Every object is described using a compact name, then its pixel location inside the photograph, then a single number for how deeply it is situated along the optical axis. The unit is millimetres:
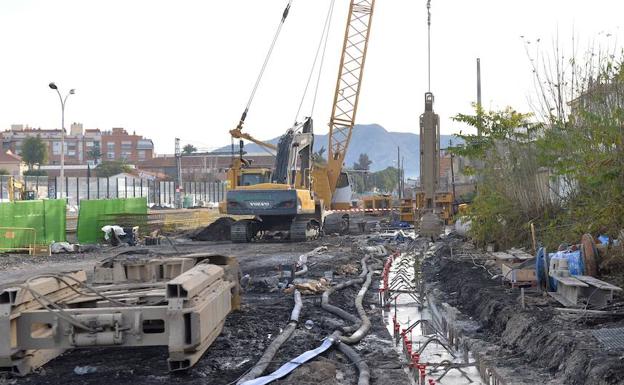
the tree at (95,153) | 139112
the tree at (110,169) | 97362
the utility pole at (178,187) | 70300
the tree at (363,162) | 153625
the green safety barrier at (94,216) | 30250
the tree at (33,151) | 97119
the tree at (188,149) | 145525
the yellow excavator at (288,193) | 28406
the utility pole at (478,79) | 38969
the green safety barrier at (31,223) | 25844
